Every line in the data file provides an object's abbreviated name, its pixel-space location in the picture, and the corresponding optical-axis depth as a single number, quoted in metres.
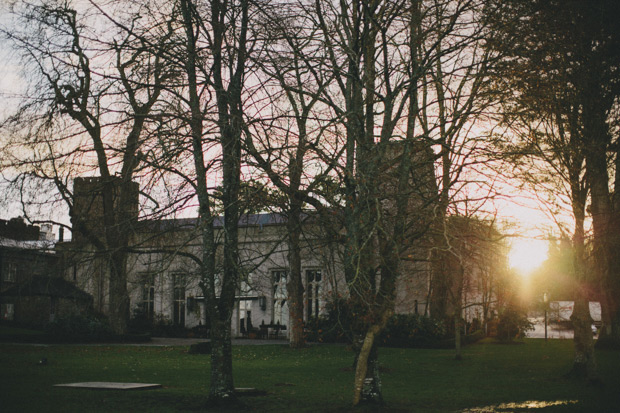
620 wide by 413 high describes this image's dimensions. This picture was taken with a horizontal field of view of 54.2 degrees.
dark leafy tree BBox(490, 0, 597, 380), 11.51
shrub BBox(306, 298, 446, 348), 29.87
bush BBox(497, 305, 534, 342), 34.89
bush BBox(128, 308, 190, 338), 38.66
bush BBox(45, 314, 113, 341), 31.09
